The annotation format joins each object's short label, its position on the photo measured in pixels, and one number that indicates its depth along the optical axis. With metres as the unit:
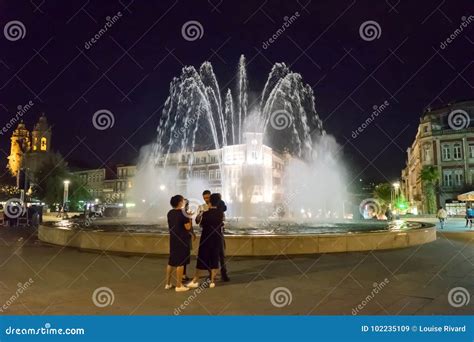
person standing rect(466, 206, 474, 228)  24.42
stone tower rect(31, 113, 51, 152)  104.56
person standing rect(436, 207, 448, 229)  24.75
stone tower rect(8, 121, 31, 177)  103.88
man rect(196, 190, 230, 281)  7.86
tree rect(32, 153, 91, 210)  63.34
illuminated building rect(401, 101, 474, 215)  57.47
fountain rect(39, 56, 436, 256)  11.53
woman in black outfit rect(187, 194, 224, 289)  7.55
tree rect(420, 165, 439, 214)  58.06
